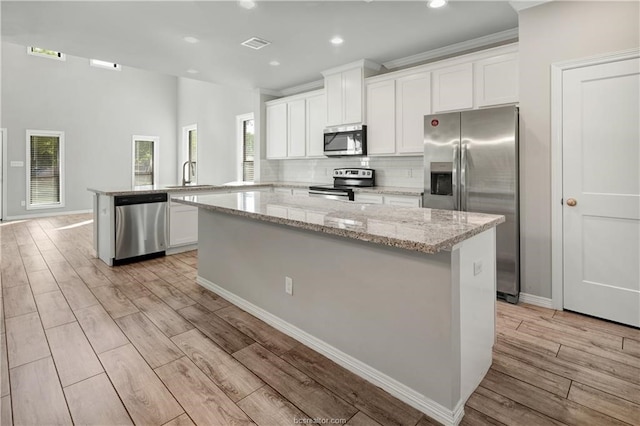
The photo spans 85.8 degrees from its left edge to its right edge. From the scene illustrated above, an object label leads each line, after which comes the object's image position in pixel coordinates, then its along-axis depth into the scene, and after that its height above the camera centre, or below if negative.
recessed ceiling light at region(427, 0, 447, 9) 3.04 +1.91
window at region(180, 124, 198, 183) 9.34 +2.00
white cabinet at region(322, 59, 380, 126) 4.71 +1.80
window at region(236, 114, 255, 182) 7.51 +1.51
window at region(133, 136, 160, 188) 9.62 +1.62
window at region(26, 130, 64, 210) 7.92 +1.11
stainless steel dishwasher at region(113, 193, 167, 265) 4.22 -0.13
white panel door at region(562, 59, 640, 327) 2.54 +0.20
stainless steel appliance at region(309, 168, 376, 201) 4.70 +0.49
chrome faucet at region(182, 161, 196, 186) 9.35 +1.28
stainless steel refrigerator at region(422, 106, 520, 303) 2.98 +0.43
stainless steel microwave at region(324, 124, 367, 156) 4.75 +1.09
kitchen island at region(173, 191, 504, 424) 1.60 -0.42
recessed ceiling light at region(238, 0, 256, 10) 3.02 +1.90
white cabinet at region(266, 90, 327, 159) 5.48 +1.55
